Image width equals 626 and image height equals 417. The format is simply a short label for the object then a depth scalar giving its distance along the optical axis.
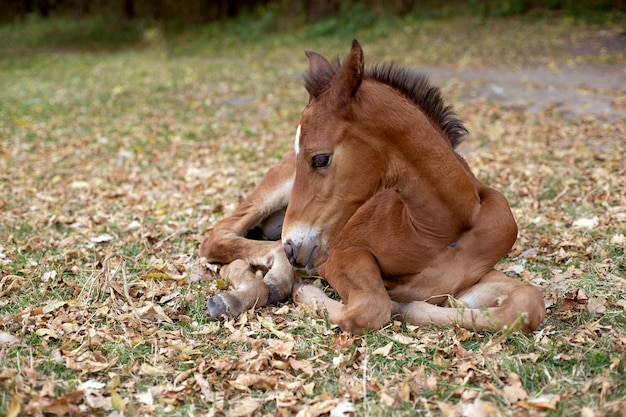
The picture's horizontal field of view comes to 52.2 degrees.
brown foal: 3.43
